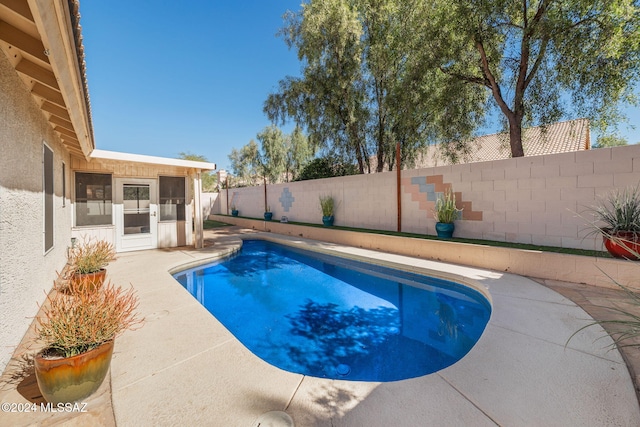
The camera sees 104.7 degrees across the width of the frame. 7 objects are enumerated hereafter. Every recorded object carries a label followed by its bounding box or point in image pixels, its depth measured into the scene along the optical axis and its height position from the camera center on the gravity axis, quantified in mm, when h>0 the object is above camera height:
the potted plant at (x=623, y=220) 4016 -182
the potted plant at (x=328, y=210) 10773 -5
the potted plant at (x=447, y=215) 6832 -153
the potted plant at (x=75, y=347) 1800 -1072
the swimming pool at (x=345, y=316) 3111 -1850
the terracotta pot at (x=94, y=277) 3949 -1079
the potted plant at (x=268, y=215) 14335 -289
